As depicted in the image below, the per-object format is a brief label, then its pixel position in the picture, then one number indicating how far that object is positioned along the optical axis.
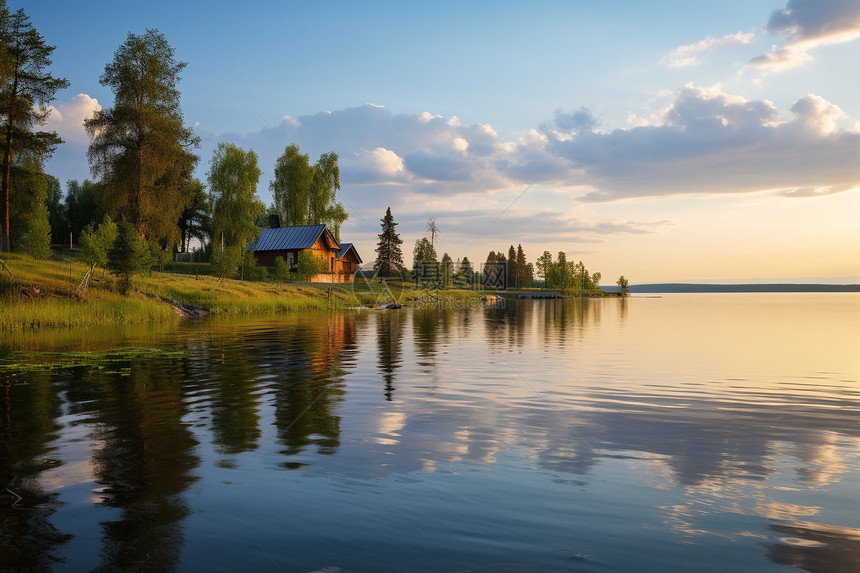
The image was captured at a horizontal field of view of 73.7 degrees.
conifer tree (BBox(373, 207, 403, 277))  116.25
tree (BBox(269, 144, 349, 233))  90.50
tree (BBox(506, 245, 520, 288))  179.12
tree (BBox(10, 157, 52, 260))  47.25
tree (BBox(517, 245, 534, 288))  186.38
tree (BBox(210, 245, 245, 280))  59.56
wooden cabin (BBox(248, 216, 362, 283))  84.38
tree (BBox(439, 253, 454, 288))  114.56
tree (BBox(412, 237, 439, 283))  117.69
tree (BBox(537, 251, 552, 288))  173.48
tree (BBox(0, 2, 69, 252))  44.94
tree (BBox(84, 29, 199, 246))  48.53
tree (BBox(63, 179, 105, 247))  91.50
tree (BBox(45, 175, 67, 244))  91.84
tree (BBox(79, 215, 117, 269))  38.59
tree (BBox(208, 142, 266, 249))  75.50
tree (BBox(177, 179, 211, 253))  99.25
